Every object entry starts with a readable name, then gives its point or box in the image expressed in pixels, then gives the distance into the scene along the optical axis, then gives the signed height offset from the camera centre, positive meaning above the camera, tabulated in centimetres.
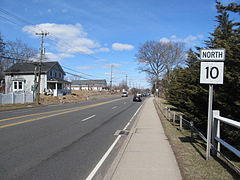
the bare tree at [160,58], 5128 +805
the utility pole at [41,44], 2987 +644
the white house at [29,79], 4594 +196
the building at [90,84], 12891 +246
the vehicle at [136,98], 4431 -202
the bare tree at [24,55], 5297 +823
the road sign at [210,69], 543 +56
